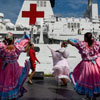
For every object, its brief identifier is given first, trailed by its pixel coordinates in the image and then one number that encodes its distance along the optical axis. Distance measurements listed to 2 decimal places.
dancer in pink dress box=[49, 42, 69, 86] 5.16
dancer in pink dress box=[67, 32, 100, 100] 3.28
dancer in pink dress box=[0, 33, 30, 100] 3.12
